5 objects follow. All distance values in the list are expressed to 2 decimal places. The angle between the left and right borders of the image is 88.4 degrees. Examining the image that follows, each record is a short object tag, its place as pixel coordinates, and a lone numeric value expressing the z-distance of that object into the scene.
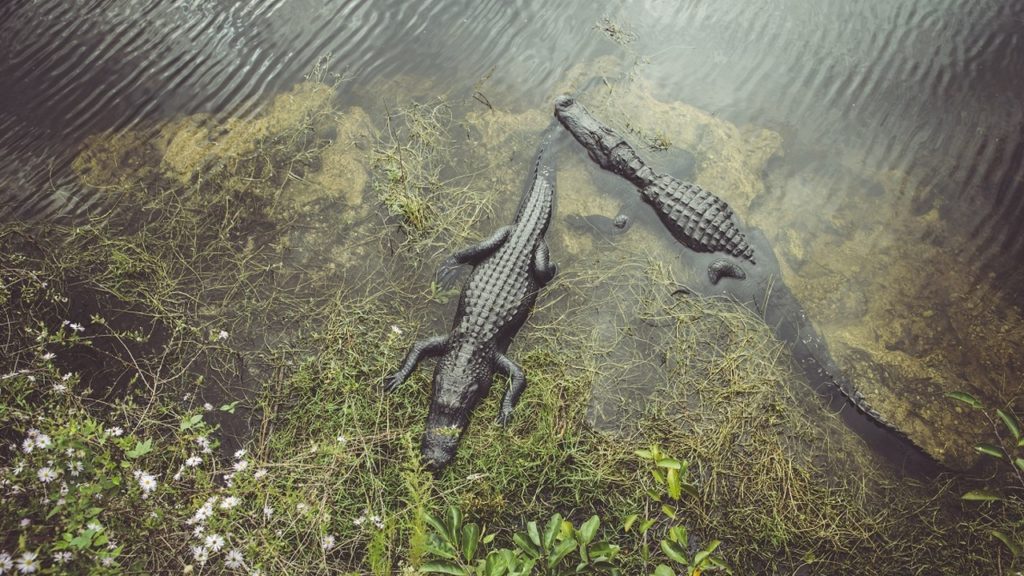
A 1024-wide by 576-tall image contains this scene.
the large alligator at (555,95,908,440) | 4.19
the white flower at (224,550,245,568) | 2.97
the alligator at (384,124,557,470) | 3.82
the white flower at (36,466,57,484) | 2.81
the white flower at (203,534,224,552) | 2.93
